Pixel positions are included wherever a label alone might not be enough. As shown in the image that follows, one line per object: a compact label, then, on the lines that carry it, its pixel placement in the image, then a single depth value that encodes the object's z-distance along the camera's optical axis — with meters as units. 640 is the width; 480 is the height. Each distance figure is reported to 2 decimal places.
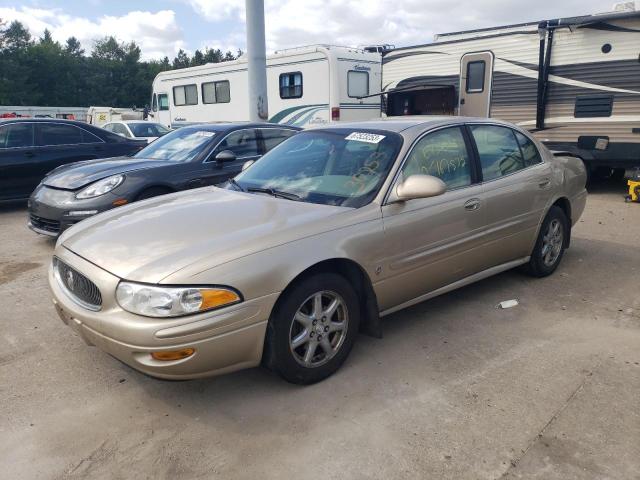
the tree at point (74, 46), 89.78
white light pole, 10.33
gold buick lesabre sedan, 2.69
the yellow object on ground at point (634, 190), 8.72
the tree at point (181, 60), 90.00
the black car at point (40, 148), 8.14
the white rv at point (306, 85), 12.99
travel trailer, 8.38
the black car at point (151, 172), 5.77
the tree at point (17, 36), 66.68
